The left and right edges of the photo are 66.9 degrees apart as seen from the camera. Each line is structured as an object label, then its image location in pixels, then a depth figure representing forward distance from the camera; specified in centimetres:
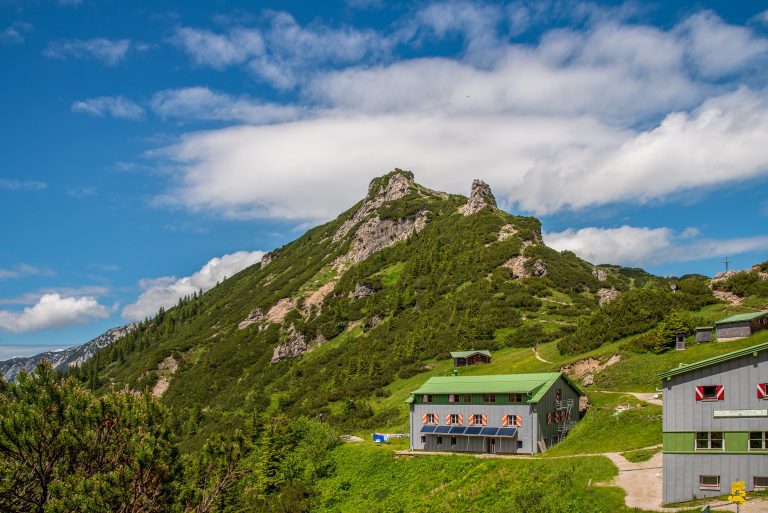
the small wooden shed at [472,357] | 9031
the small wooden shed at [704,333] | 6412
